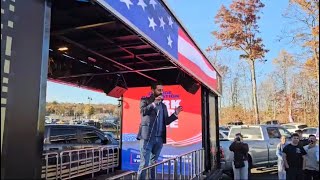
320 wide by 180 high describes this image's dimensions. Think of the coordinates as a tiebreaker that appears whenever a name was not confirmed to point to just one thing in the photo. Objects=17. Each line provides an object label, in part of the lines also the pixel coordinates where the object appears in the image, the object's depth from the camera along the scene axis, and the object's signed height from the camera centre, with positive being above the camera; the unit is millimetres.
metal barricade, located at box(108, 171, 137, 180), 2583 -564
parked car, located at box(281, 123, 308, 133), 21590 -587
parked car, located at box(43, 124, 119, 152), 6826 -507
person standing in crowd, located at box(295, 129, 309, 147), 7579 -687
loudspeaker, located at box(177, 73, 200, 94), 6959 +882
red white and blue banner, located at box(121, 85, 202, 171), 7092 -223
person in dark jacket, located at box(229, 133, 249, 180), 7672 -1044
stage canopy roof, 3167 +1251
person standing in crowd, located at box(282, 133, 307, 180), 7108 -1067
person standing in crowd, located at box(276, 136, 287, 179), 7932 -1227
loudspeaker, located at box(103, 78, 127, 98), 7263 +803
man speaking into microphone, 5124 -183
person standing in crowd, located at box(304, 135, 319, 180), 7152 -1134
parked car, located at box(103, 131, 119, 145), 8666 -710
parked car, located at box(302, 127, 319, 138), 19003 -851
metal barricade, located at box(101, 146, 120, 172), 6671 -980
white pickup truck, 10148 -841
